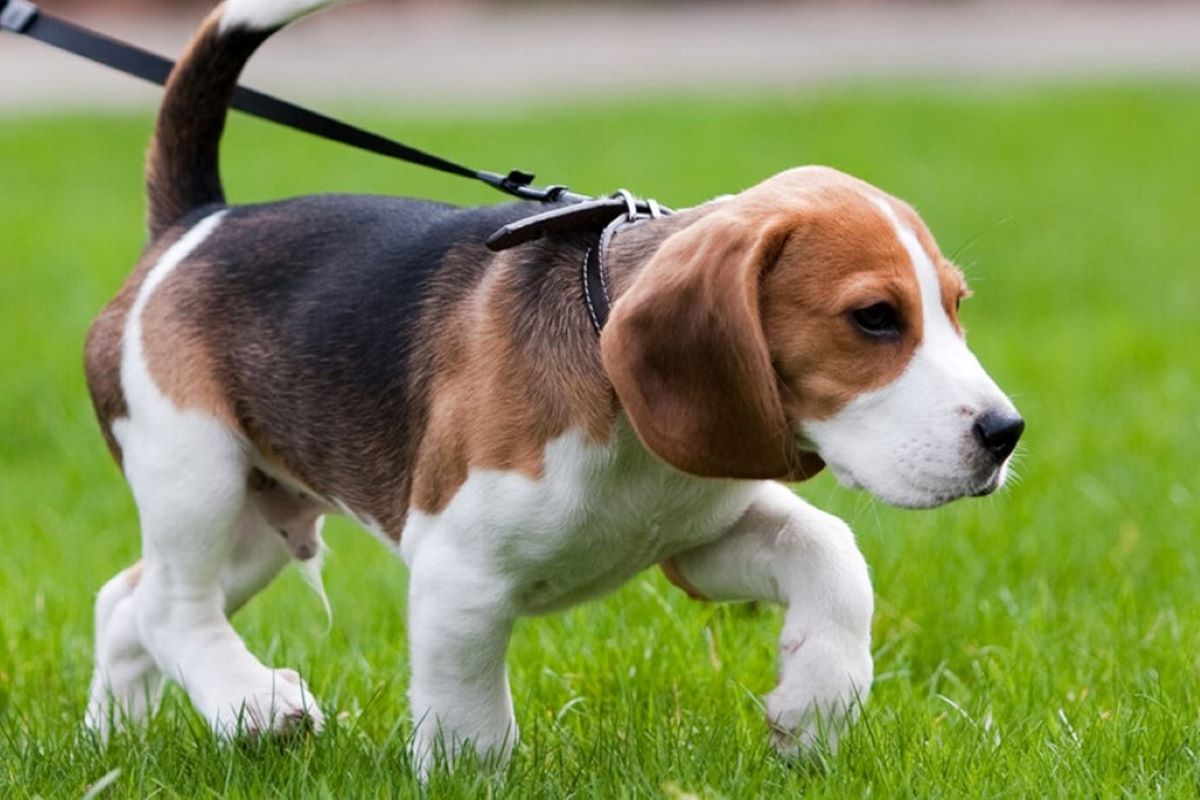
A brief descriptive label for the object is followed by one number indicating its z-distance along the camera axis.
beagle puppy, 7.34
